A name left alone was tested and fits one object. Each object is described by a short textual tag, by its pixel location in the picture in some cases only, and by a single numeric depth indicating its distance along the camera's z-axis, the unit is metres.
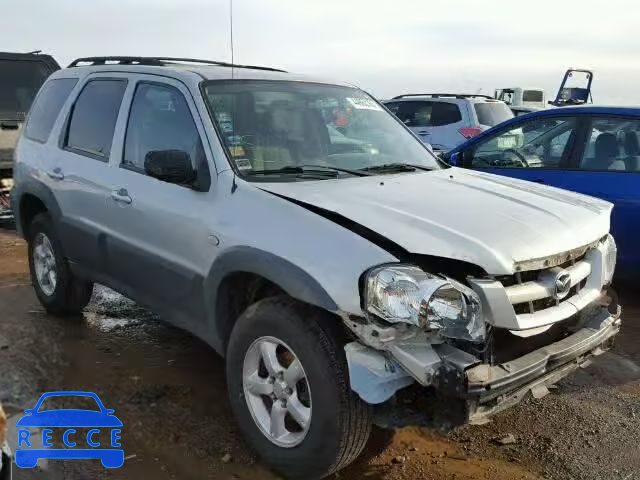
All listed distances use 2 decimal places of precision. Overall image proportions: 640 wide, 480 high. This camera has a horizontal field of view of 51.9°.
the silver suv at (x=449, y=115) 11.72
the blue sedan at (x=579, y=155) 5.28
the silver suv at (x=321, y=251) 2.64
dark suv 9.16
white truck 20.17
